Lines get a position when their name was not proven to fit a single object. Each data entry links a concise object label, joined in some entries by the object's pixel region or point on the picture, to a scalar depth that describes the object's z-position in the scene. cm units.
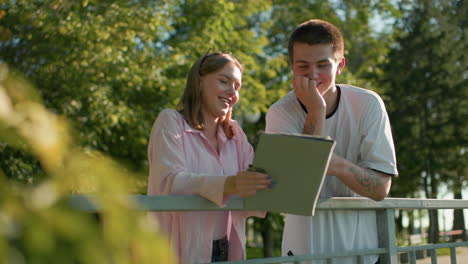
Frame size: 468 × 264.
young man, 265
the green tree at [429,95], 2608
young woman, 226
